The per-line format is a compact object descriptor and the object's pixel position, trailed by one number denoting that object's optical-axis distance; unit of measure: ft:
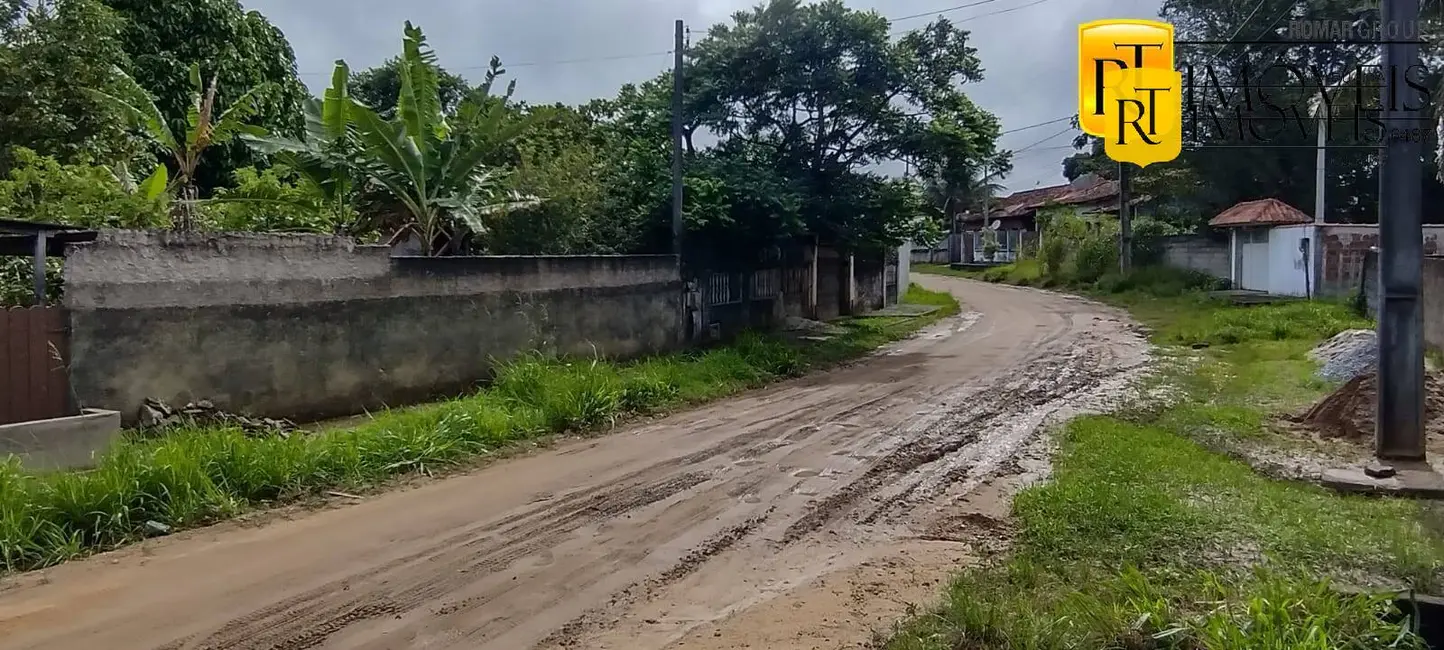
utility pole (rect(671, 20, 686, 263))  48.72
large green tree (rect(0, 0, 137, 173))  43.65
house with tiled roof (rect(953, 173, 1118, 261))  147.43
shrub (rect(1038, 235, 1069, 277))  112.98
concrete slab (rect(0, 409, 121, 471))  24.23
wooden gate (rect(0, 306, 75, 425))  26.04
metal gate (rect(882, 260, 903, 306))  89.04
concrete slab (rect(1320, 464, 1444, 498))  24.43
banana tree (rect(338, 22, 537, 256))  39.27
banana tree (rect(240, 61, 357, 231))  39.50
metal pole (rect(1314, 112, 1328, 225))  79.88
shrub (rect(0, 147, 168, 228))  33.63
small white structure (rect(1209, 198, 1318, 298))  76.59
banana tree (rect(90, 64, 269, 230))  38.86
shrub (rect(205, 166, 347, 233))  42.34
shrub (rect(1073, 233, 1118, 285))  106.11
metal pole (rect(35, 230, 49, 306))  26.91
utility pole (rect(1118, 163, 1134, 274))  98.78
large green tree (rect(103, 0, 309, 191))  59.06
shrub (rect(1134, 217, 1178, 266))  101.19
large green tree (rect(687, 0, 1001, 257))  55.77
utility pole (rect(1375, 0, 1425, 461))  27.02
